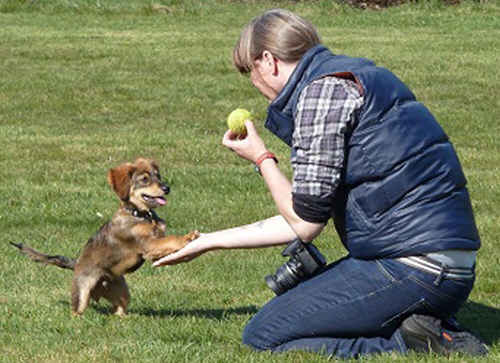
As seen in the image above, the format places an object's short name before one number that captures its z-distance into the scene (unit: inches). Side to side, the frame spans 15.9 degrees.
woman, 336.0
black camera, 372.3
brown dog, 434.5
